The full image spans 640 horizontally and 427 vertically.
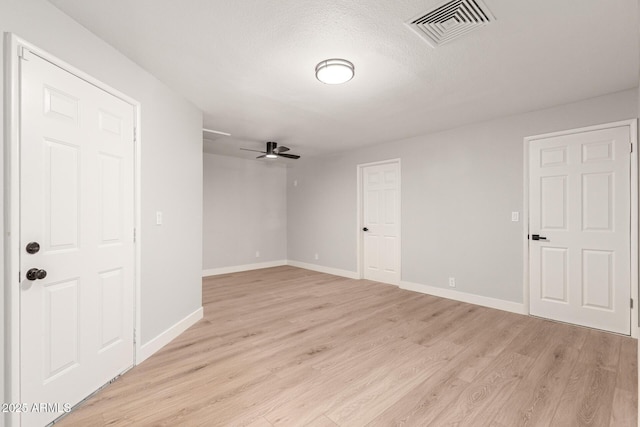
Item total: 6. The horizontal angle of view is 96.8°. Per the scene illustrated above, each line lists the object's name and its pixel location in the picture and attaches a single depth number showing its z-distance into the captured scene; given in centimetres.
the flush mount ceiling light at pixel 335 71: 235
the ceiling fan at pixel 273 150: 510
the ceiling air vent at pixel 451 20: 176
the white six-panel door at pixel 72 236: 159
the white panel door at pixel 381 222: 512
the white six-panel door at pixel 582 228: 303
